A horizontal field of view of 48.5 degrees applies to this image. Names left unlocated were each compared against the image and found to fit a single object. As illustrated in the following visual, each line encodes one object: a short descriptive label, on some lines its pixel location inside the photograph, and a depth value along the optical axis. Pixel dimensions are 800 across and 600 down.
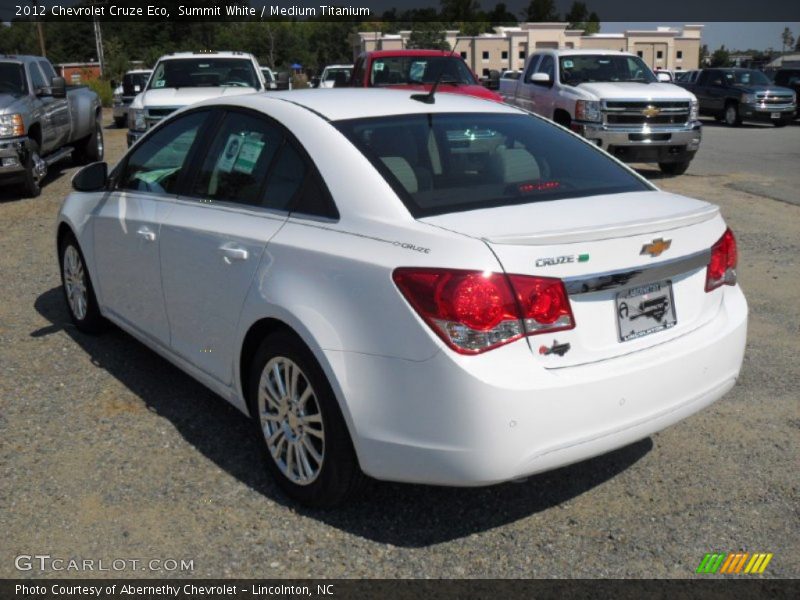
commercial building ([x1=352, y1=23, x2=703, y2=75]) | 110.00
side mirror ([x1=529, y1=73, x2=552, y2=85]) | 14.97
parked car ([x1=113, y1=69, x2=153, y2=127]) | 25.50
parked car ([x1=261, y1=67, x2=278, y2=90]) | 15.06
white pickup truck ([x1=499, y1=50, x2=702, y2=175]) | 13.91
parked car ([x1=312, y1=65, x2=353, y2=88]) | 23.19
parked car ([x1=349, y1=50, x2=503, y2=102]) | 13.95
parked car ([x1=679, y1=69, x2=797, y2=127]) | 26.28
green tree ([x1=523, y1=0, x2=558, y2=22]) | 159.50
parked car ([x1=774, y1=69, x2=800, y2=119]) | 28.29
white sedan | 3.01
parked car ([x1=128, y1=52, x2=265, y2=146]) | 13.24
